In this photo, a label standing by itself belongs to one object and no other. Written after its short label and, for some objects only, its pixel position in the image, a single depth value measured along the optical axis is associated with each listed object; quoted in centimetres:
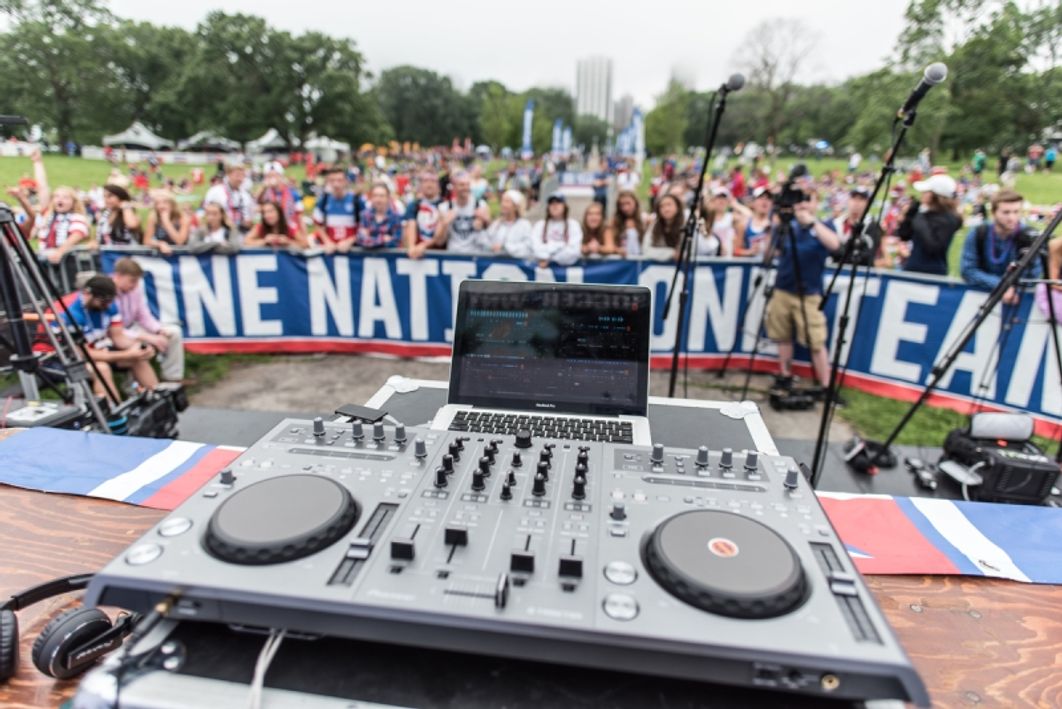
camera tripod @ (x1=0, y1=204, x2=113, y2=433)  274
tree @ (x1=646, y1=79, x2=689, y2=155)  7078
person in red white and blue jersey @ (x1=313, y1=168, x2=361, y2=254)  707
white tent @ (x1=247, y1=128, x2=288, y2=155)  5159
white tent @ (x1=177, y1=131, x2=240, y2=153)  4809
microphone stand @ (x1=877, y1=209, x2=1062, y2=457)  316
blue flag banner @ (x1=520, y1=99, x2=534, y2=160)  3121
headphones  108
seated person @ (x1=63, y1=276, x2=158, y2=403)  480
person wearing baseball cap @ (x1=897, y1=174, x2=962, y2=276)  561
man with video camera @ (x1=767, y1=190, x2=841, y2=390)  547
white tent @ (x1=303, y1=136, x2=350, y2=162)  5478
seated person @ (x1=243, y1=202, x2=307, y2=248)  689
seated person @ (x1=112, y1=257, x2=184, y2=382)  512
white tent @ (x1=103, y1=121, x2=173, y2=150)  3527
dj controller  82
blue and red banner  586
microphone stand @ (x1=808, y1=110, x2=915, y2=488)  276
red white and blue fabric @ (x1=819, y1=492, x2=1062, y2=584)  154
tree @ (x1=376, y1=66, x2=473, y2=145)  8119
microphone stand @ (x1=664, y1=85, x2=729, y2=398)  321
